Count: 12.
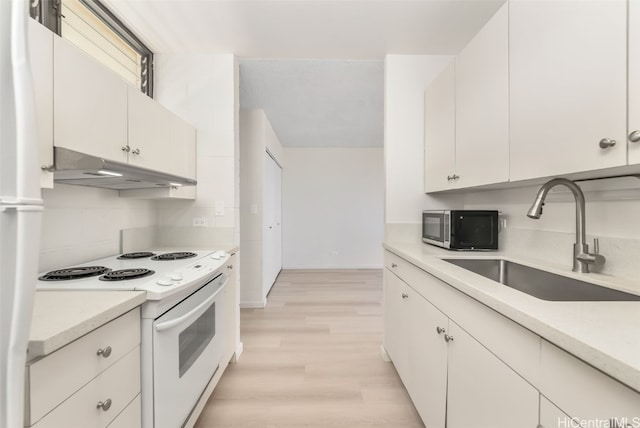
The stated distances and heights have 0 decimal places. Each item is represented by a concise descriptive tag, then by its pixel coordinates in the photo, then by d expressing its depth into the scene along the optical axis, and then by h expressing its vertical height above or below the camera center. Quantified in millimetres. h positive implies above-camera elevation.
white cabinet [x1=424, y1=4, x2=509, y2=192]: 1396 +590
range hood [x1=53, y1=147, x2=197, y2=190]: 1082 +186
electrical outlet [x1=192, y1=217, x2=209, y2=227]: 2293 -53
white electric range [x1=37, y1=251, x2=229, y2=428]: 1106 -457
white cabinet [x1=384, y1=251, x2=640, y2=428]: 564 -446
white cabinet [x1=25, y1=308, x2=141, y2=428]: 700 -485
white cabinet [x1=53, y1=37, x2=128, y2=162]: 1134 +494
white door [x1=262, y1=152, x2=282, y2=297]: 3762 -132
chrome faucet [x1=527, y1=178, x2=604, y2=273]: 1132 -40
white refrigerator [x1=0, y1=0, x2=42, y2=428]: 489 +9
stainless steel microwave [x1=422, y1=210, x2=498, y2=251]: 1830 -97
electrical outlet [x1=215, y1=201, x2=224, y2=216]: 2293 +45
